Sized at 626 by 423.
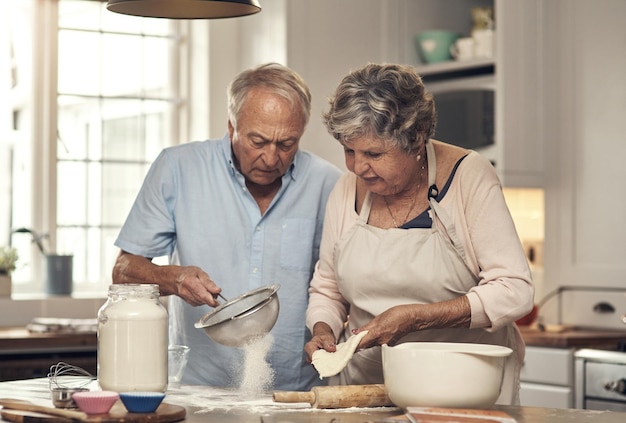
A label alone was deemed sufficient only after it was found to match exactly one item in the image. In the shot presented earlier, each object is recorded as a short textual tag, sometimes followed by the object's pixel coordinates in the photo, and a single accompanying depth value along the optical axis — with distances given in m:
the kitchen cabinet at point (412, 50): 4.27
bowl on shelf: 4.65
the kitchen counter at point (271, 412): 1.86
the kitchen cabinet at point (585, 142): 4.24
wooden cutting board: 1.74
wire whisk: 2.24
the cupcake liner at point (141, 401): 1.78
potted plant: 4.38
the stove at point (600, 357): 3.65
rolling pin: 1.95
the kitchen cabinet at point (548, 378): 3.84
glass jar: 1.94
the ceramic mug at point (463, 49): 4.51
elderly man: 2.54
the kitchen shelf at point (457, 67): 4.39
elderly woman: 2.16
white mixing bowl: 1.83
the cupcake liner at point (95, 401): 1.75
